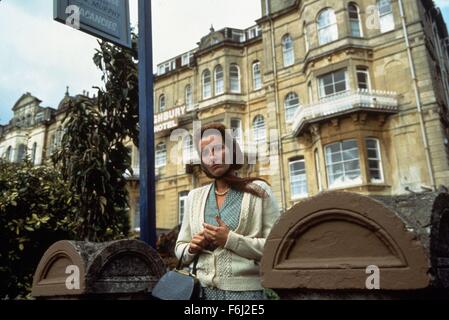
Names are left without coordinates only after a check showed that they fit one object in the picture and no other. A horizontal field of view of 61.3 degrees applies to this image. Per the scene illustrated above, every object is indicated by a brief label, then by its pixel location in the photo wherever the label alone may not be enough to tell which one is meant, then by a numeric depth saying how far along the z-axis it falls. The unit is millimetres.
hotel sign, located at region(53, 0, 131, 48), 3729
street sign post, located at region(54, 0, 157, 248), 3594
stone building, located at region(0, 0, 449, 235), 15805
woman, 2002
